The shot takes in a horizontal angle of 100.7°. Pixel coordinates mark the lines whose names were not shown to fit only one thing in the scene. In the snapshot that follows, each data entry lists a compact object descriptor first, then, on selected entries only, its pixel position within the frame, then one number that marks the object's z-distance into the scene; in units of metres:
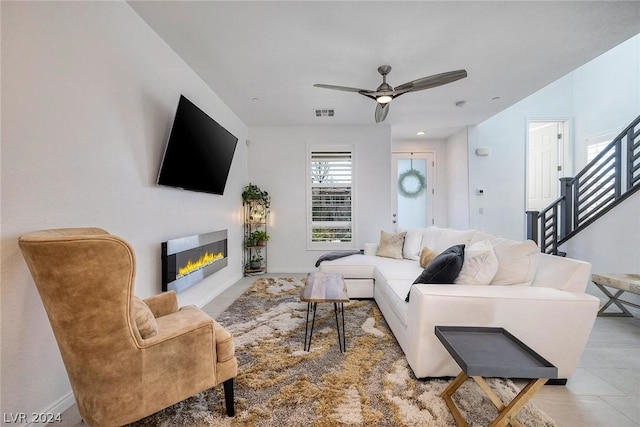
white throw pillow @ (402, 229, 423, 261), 3.68
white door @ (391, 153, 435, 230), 6.09
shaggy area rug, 1.42
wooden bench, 2.51
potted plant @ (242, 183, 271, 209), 4.66
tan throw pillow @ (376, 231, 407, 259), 3.72
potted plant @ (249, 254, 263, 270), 4.69
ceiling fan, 2.31
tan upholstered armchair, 1.02
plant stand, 4.70
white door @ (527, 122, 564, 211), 5.22
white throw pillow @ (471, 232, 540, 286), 1.88
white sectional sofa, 1.61
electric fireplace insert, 2.36
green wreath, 6.11
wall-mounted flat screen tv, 2.31
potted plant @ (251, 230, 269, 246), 4.68
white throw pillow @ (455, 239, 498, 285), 1.88
